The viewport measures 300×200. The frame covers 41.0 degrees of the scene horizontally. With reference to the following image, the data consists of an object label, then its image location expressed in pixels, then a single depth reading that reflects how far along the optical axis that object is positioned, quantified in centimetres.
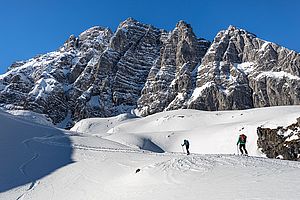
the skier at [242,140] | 2915
